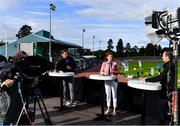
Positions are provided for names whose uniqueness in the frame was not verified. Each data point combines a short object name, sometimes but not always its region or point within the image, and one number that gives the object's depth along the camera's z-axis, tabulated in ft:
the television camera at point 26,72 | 10.69
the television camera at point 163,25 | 9.31
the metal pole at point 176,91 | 9.24
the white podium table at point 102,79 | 14.04
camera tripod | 10.97
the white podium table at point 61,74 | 15.67
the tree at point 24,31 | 180.40
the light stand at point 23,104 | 10.96
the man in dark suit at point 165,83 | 11.29
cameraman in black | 10.83
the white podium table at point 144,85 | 11.49
